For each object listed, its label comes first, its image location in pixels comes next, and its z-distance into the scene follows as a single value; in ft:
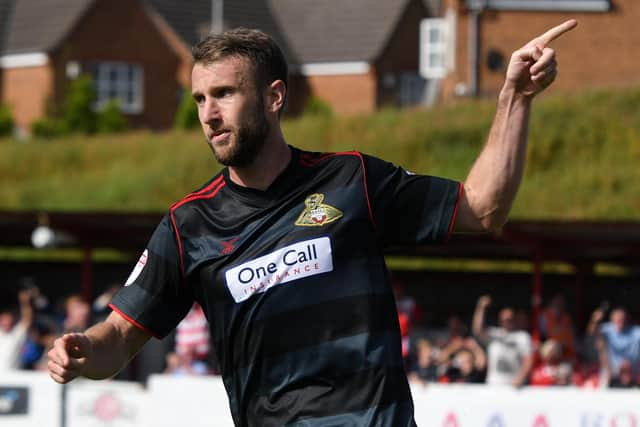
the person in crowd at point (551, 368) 37.47
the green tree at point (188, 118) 101.71
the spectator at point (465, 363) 37.68
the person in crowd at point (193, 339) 40.01
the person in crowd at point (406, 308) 41.45
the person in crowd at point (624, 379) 36.94
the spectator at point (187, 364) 39.54
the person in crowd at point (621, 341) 38.99
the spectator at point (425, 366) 38.40
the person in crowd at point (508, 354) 37.99
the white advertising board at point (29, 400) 36.50
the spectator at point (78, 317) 40.57
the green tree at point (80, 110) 105.91
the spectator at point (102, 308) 44.50
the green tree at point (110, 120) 105.91
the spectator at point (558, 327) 40.81
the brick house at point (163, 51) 117.39
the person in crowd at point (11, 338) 42.27
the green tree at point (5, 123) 104.42
